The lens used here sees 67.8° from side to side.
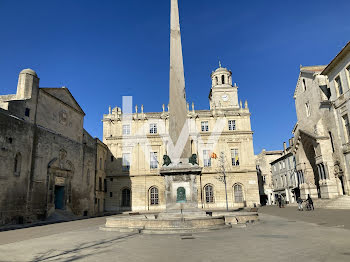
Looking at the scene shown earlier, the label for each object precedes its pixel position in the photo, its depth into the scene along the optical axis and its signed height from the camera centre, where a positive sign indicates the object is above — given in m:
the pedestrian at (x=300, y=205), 20.94 -1.20
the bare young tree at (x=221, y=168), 33.59 +3.02
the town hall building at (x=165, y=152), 33.59 +4.85
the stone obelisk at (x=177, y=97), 12.05 +4.68
